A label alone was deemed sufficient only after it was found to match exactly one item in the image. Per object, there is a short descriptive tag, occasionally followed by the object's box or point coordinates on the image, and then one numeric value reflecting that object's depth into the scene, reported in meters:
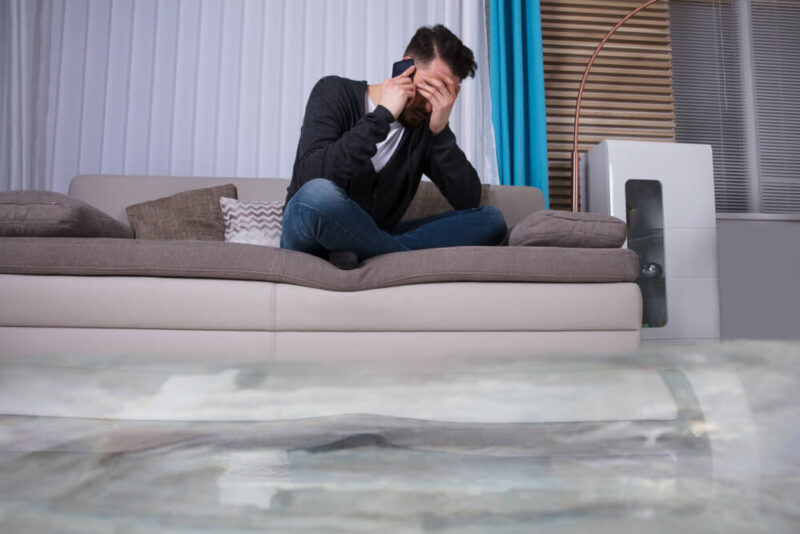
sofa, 1.36
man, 1.45
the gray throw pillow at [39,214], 1.46
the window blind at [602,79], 3.51
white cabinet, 2.83
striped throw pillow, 2.09
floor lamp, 2.80
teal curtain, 3.10
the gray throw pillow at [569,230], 1.60
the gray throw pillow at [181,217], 2.11
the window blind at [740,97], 3.64
